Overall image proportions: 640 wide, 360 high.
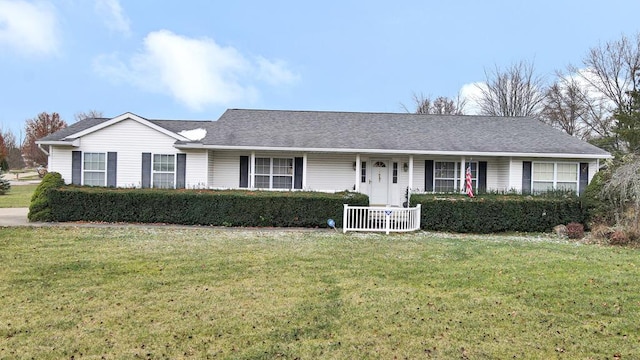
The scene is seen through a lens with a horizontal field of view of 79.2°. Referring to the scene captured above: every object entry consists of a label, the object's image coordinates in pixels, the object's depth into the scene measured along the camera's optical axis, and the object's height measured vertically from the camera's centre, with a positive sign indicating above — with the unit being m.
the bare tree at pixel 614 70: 30.36 +9.24
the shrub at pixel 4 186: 26.52 -0.85
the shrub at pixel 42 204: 13.07 -1.00
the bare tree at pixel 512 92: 36.78 +8.85
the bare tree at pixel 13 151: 53.78 +3.23
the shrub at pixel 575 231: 11.92 -1.50
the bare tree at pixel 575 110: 31.53 +6.18
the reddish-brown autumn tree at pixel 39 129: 44.34 +5.31
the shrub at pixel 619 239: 10.20 -1.46
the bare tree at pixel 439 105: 41.34 +8.16
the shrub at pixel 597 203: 12.10 -0.64
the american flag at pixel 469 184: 13.91 -0.10
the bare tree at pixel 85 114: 58.87 +9.39
